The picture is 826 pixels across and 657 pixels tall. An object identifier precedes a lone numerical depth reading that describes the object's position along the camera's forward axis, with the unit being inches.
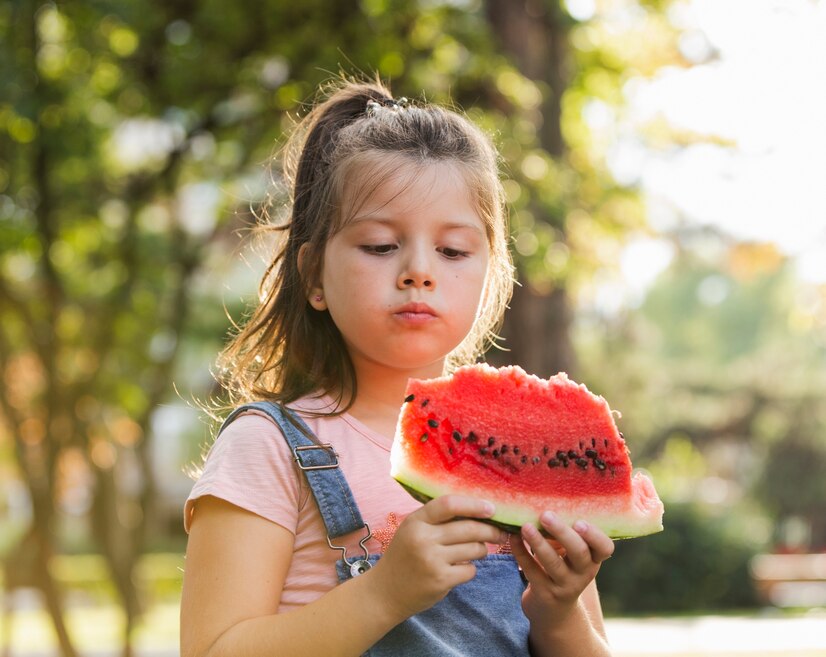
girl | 82.0
